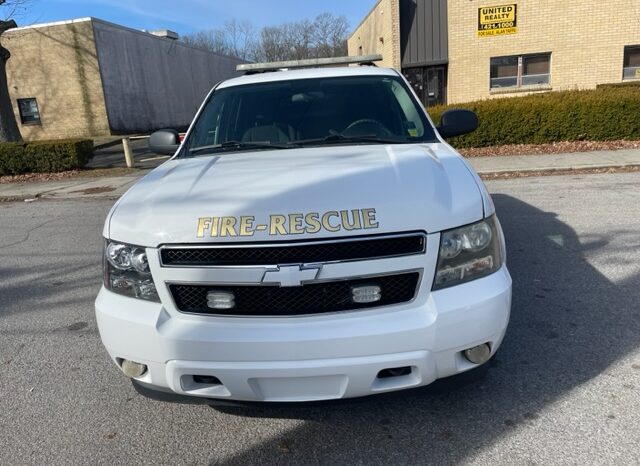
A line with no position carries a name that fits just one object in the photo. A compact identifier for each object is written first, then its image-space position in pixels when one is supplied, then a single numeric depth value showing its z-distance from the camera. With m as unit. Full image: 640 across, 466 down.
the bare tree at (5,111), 16.20
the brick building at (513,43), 17.09
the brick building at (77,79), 24.19
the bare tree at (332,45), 57.69
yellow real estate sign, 17.33
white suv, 2.12
